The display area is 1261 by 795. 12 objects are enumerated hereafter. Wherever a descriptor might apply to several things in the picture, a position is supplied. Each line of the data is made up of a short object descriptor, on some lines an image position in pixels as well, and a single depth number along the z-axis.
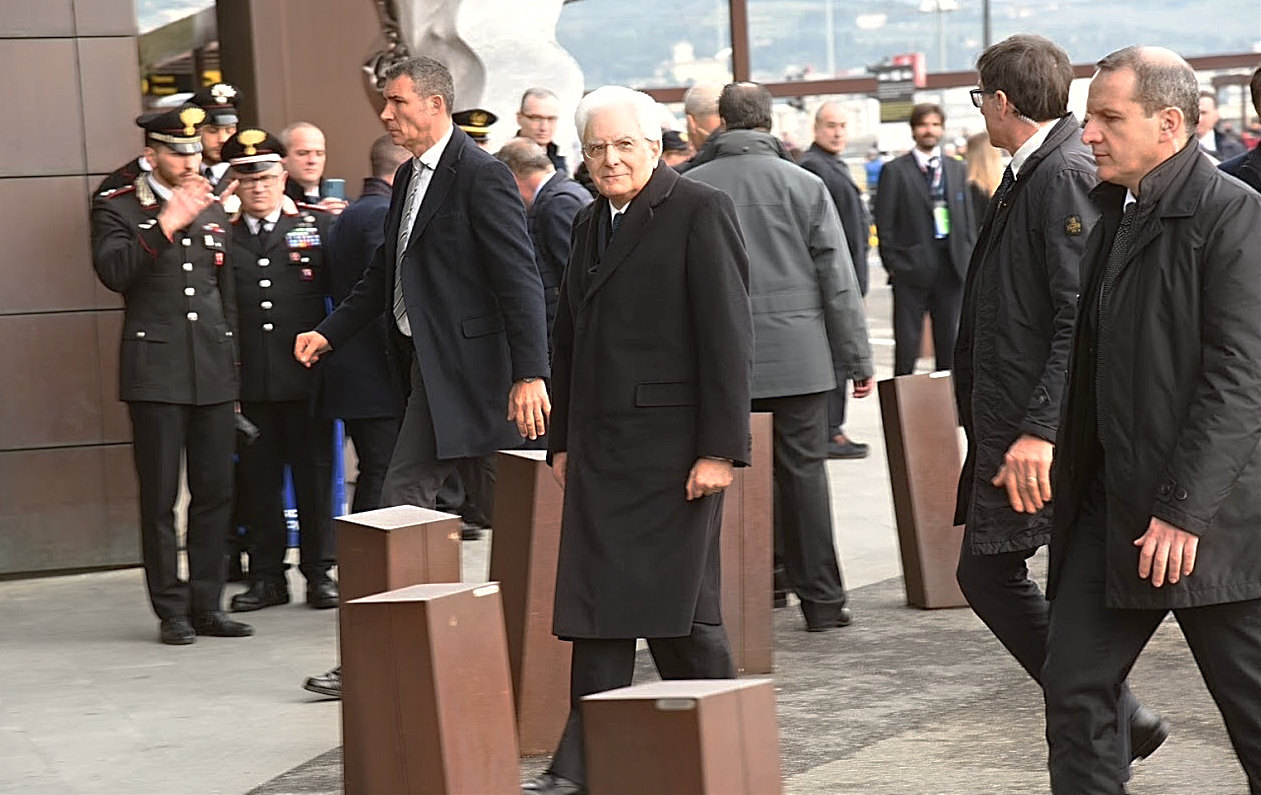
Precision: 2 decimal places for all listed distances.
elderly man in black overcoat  8.66
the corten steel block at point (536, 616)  10.09
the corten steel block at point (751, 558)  11.40
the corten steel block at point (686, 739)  6.31
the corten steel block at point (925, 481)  13.34
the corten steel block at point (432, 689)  7.83
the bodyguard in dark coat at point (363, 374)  13.73
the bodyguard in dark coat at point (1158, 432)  6.98
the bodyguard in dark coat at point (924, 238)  22.10
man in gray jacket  12.67
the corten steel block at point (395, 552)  9.20
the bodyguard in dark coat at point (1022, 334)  8.79
